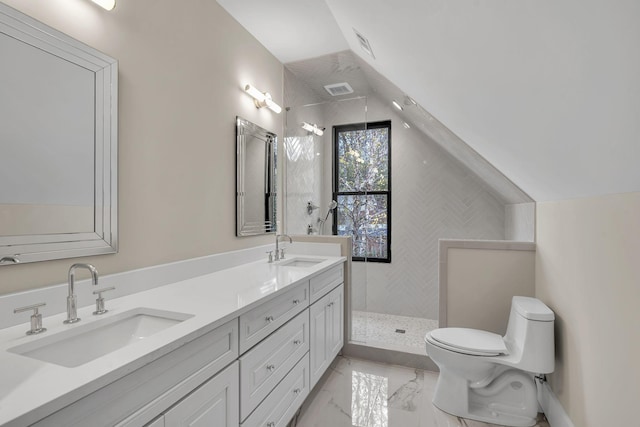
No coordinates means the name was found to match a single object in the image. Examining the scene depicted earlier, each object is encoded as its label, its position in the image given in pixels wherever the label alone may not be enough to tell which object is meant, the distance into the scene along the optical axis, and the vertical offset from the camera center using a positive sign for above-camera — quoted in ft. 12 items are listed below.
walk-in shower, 9.37 +0.78
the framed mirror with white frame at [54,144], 3.41 +0.86
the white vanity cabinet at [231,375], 2.49 -1.77
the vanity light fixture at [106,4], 4.21 +2.89
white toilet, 5.49 -2.89
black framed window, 9.34 +1.07
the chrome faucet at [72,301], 3.44 -0.97
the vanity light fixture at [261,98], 7.70 +3.02
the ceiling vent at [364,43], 6.52 +3.75
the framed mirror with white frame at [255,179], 7.38 +0.90
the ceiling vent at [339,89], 9.83 +4.09
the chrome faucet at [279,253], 7.95 -1.02
